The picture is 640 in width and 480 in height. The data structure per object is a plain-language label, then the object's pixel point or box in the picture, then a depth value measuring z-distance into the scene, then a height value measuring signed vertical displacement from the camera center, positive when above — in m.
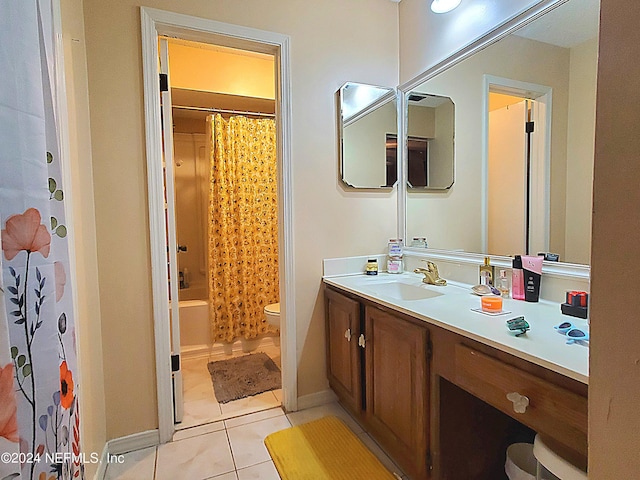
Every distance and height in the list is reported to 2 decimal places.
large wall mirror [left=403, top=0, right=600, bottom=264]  1.35 +0.35
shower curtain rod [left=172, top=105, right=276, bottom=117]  2.96 +0.97
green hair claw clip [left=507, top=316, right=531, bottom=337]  1.08 -0.35
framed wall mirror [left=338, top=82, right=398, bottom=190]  2.17 +0.54
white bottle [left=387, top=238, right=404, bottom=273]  2.28 -0.27
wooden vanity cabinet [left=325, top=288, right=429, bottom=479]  1.35 -0.73
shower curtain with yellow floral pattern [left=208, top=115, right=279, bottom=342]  3.01 -0.05
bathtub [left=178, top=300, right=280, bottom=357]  2.98 -0.98
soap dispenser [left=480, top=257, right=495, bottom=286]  1.71 -0.28
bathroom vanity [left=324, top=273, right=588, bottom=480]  0.91 -0.54
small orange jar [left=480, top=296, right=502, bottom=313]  1.34 -0.35
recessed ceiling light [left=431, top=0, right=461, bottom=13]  1.83 +1.14
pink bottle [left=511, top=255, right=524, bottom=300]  1.54 -0.29
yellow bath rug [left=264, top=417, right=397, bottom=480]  1.58 -1.17
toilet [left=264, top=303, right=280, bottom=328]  2.81 -0.79
